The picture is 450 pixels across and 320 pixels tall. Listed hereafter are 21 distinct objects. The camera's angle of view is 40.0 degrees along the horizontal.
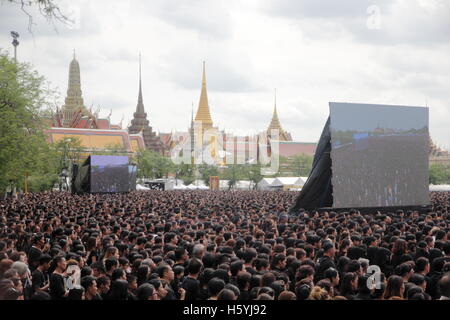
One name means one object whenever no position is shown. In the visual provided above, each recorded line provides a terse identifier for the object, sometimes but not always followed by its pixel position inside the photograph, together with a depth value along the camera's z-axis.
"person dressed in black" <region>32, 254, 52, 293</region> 9.01
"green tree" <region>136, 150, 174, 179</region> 82.75
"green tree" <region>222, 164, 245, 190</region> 84.60
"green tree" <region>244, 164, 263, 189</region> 84.00
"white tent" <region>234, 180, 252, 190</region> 86.45
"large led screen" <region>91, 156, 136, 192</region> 44.62
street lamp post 38.00
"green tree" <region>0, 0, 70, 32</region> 9.18
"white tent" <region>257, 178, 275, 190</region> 74.43
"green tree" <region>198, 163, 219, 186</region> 85.50
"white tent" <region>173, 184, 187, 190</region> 77.19
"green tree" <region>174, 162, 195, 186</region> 86.55
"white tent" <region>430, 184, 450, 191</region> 64.00
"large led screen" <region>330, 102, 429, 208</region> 25.53
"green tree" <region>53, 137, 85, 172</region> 59.00
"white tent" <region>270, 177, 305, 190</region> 68.56
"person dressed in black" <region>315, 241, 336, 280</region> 9.63
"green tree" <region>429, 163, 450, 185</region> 82.38
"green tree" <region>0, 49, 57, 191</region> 27.55
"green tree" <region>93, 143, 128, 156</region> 84.92
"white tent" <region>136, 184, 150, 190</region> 65.71
